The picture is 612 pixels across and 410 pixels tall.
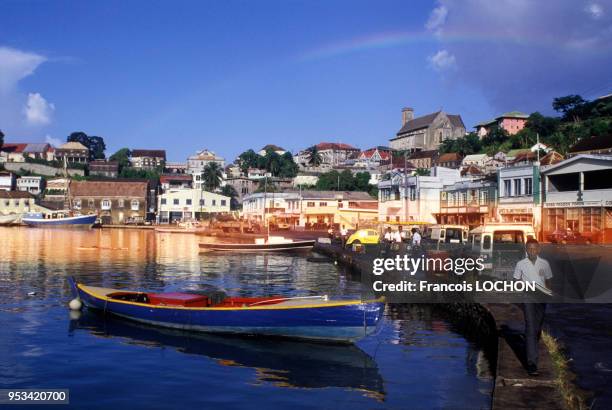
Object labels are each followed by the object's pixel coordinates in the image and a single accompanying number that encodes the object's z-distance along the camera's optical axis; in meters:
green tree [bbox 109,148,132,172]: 183.40
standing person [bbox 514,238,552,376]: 10.41
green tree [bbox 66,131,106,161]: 197.88
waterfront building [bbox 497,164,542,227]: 56.16
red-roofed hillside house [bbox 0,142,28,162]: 162.38
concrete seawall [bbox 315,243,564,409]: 9.52
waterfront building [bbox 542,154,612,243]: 48.59
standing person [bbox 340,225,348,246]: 53.46
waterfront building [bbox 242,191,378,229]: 91.62
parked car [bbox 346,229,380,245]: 47.41
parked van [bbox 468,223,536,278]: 23.41
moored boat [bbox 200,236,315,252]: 54.97
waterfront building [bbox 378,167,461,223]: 74.00
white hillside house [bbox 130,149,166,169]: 192.38
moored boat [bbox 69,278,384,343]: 17.22
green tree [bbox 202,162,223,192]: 143.75
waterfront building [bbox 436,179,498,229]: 63.09
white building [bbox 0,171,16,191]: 133.50
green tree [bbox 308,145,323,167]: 168.88
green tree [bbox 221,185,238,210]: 136.75
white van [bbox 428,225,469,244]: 40.41
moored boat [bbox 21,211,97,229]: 107.62
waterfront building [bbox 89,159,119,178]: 164.50
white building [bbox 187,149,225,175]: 190.50
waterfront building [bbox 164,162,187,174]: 189.50
